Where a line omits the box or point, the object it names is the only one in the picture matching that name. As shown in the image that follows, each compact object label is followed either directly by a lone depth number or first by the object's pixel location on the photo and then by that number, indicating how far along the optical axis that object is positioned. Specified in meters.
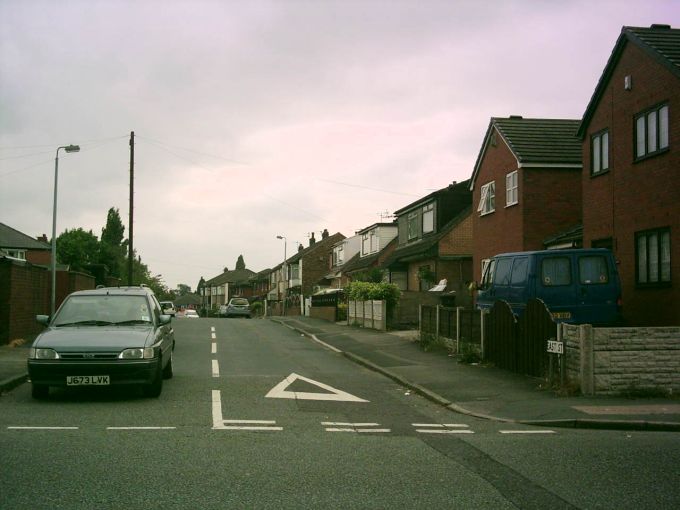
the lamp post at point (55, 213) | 22.69
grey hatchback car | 10.55
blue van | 15.36
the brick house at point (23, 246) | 49.78
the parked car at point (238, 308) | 59.97
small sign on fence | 12.33
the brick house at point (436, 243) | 36.25
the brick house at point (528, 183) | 25.22
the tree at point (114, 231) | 87.62
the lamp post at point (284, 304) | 65.40
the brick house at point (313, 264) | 76.94
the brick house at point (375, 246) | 50.84
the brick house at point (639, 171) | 16.73
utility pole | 35.76
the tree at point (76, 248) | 58.94
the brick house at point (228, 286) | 120.24
